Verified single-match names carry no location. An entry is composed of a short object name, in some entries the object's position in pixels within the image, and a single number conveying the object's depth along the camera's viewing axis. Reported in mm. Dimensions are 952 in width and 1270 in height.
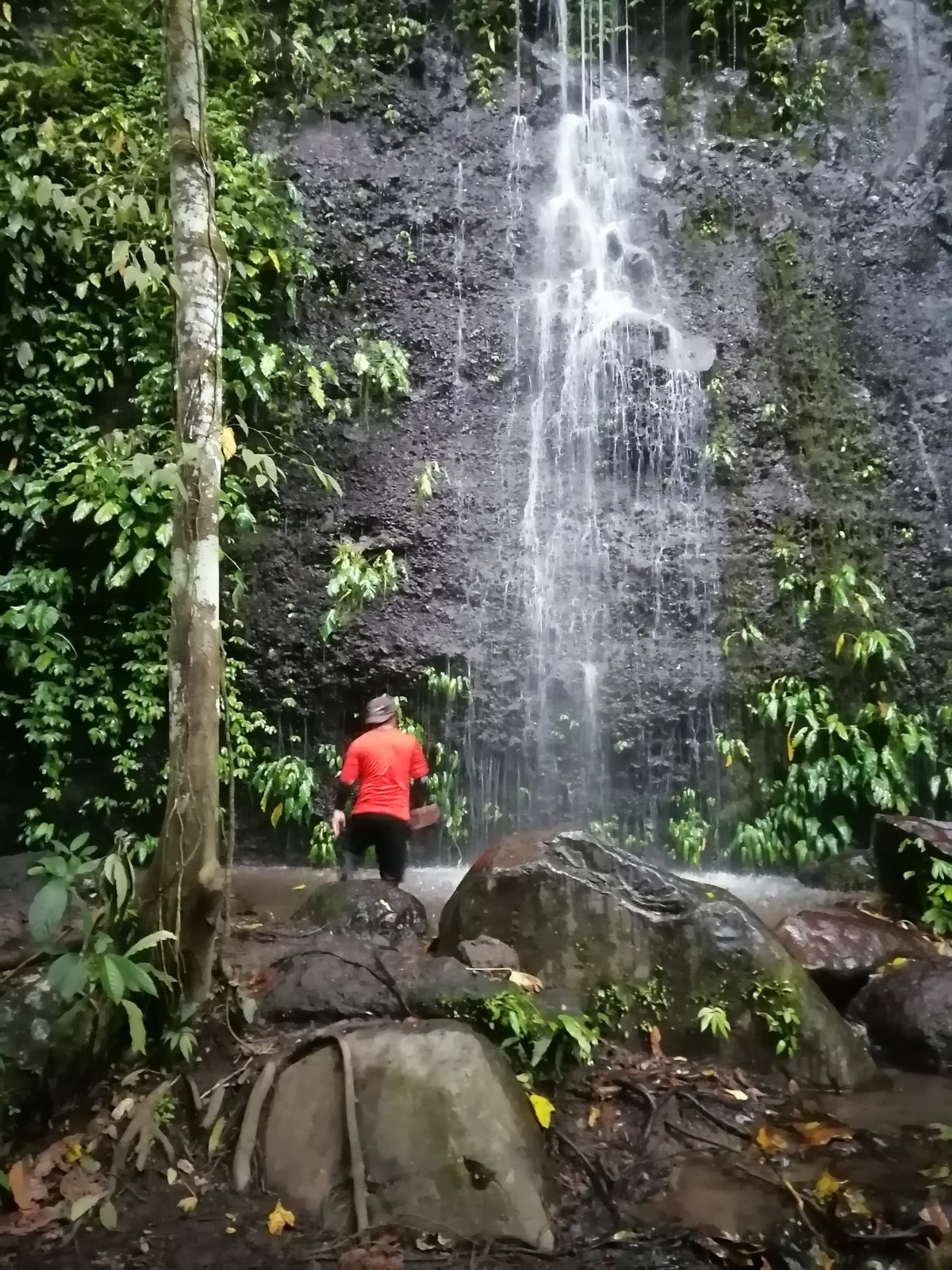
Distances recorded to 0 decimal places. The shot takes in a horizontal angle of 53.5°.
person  6633
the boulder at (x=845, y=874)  7754
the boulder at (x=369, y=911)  5672
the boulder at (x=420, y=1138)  3320
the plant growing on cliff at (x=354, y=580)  8664
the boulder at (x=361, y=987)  4406
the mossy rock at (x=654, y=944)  4668
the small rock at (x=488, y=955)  4836
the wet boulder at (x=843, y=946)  5504
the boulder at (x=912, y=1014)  4863
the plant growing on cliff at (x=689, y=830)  8562
